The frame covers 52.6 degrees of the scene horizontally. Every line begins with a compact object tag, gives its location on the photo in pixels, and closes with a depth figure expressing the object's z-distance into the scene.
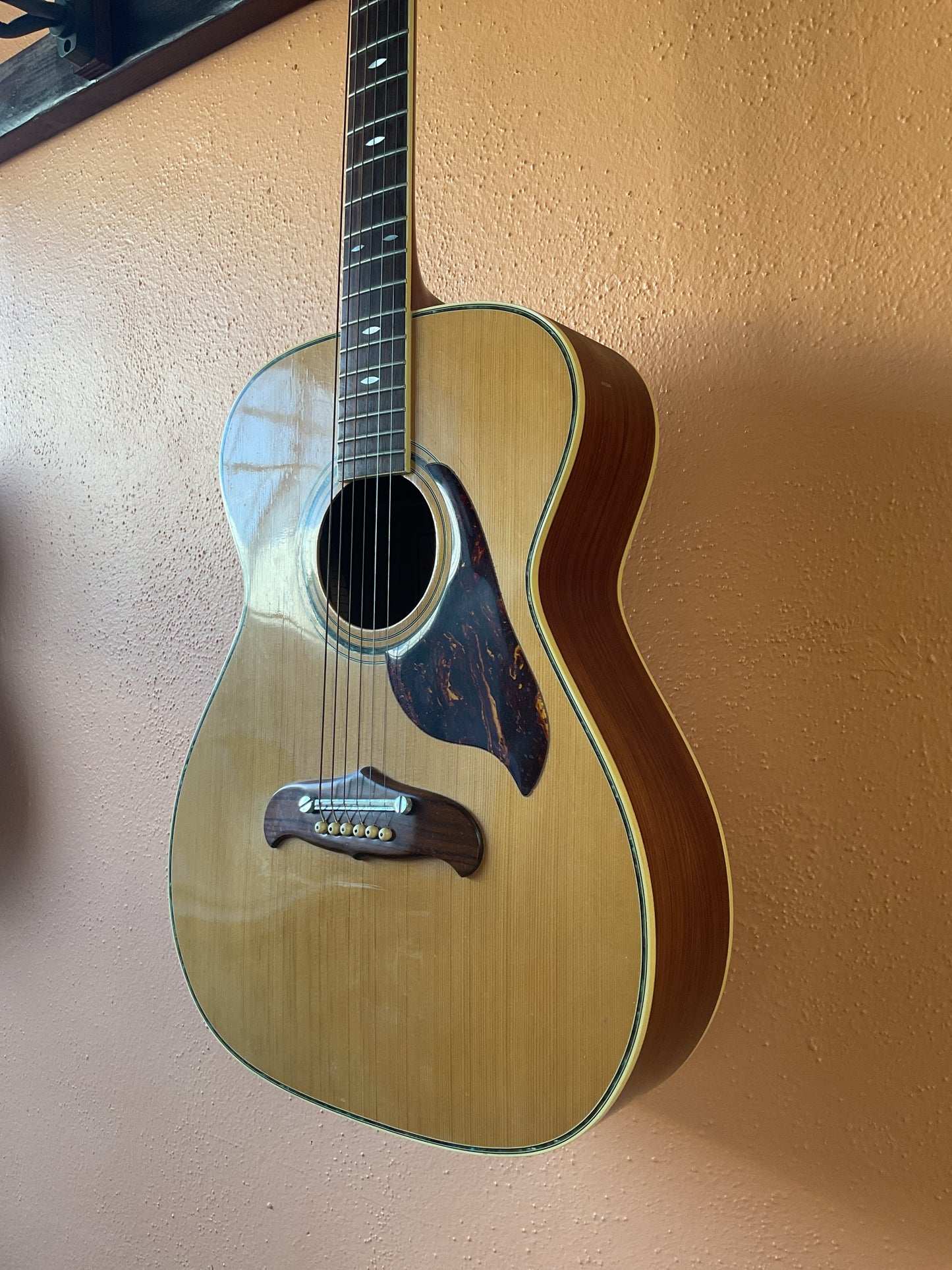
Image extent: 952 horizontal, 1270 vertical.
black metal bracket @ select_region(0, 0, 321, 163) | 1.28
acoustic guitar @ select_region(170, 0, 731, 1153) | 0.67
